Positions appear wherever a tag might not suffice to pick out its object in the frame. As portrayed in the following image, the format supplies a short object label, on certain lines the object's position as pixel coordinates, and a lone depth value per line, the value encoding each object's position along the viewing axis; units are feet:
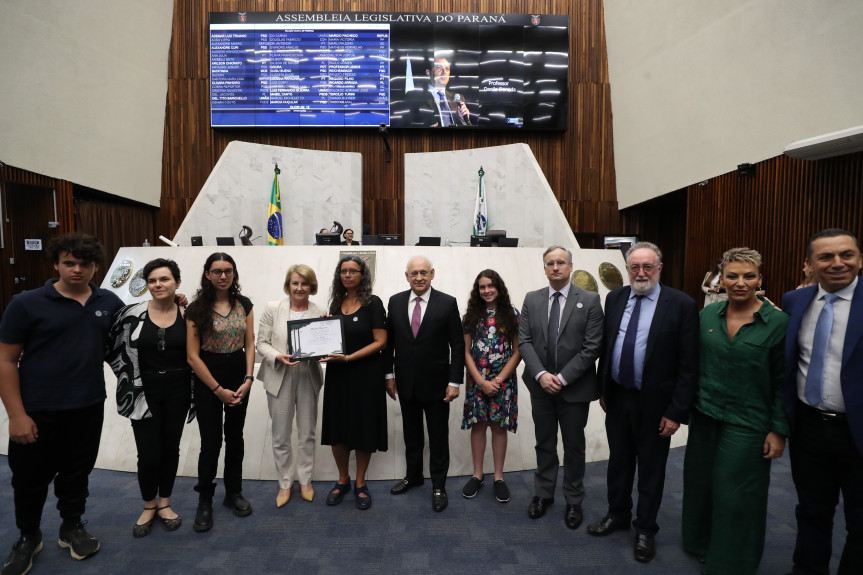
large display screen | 33.45
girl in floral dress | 9.89
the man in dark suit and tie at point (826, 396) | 6.21
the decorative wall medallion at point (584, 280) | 17.04
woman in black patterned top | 8.32
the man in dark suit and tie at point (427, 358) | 9.75
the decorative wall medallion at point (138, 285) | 16.96
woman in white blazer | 9.73
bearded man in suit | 7.75
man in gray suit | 8.93
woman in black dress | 9.66
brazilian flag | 29.73
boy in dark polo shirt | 7.29
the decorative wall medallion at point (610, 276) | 18.10
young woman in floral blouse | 8.64
